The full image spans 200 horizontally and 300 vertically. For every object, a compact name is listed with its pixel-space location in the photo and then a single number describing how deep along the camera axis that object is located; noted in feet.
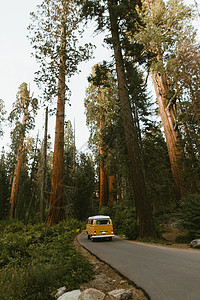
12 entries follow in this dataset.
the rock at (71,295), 9.93
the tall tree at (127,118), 32.07
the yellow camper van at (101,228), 35.72
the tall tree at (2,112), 97.88
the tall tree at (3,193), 95.71
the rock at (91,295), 9.82
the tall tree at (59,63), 45.88
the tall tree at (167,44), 55.98
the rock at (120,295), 10.17
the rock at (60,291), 10.78
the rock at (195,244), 24.45
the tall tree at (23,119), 87.76
